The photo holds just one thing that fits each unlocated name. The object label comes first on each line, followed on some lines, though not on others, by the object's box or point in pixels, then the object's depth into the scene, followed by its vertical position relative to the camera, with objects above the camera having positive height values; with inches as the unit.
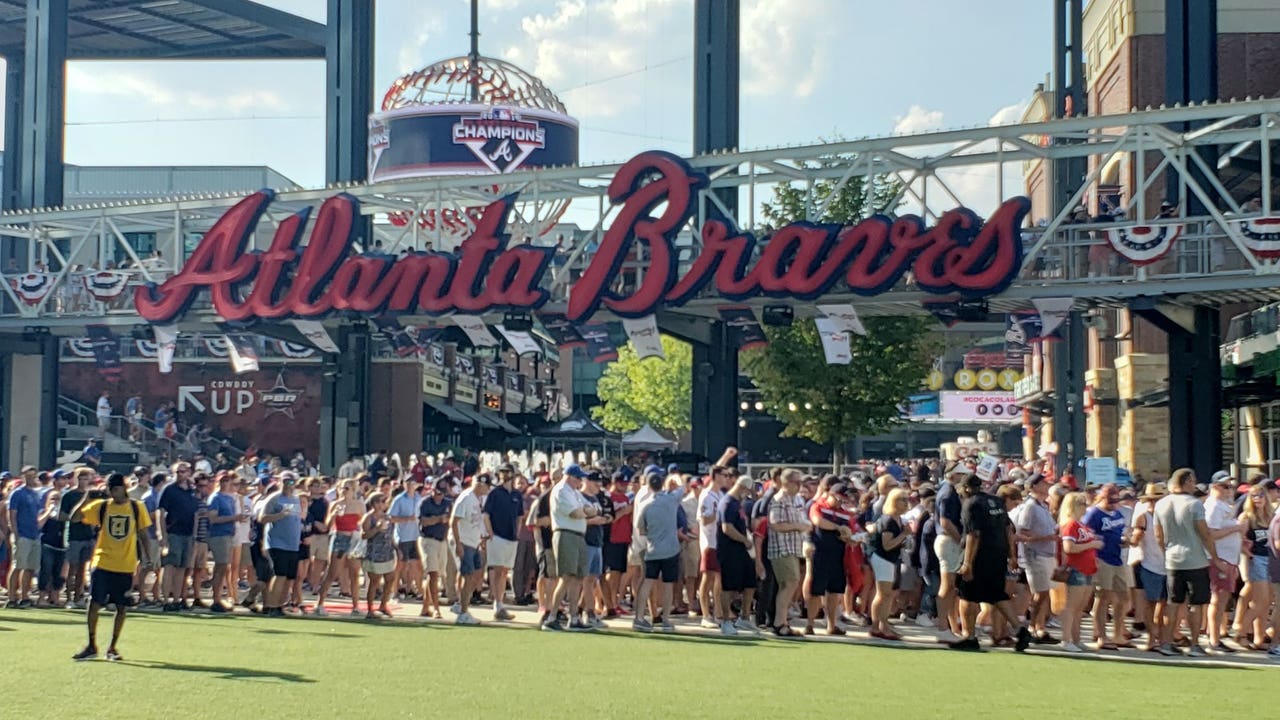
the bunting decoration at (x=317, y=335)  1529.3 +75.2
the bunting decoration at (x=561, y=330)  1421.0 +75.6
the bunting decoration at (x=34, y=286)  1707.7 +131.0
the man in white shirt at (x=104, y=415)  2054.6 -2.0
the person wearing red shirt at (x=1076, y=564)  658.8 -56.5
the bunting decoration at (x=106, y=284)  1648.6 +129.0
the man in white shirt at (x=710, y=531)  734.5 -49.9
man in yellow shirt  585.9 -47.7
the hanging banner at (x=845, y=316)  1292.7 +81.1
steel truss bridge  1143.6 +191.6
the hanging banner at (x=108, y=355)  1996.8 +70.3
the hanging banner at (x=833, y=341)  1291.8 +61.8
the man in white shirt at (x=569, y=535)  711.7 -50.4
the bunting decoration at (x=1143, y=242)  1137.4 +125.7
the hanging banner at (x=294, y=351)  2085.4 +81.0
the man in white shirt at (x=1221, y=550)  667.4 -51.1
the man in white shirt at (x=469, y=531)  769.6 -53.2
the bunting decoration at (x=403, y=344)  2032.5 +89.3
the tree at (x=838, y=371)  1674.5 +50.9
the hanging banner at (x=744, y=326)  1368.1 +80.2
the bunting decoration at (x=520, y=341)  1437.0 +66.5
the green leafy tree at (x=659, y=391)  3006.9 +50.9
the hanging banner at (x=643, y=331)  1360.7 +71.8
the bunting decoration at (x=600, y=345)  1421.0 +63.4
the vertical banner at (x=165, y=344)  1635.1 +69.6
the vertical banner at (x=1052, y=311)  1202.6 +81.4
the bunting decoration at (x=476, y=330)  1457.9 +76.9
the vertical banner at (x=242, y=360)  1658.5 +55.1
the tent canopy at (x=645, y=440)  1980.8 -25.9
